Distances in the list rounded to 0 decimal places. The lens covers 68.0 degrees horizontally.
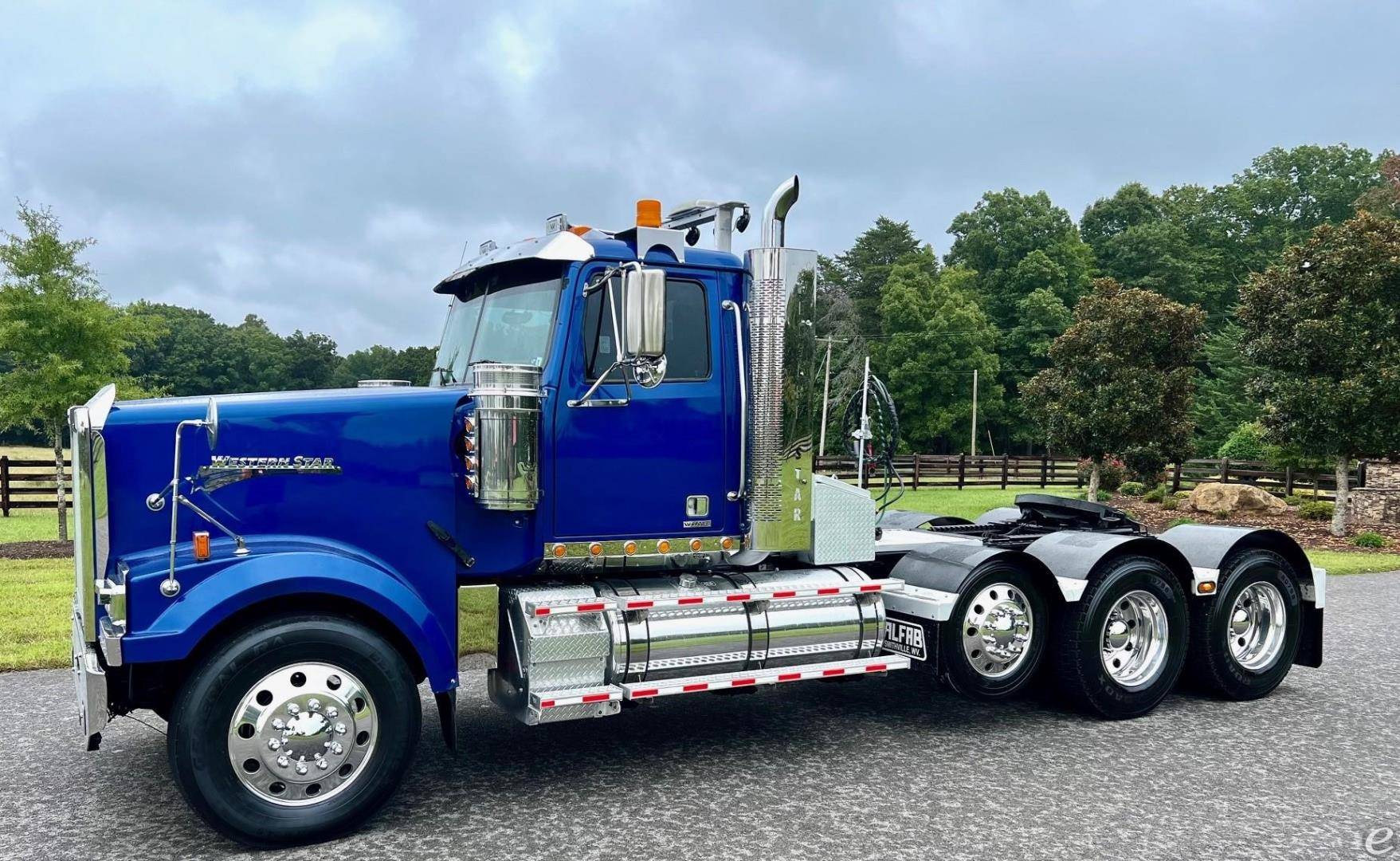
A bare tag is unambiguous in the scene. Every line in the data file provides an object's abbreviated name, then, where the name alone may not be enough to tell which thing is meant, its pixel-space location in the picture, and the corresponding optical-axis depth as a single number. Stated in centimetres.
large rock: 2398
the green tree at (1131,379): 2355
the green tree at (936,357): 5706
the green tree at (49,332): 1606
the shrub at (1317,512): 2319
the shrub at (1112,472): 2866
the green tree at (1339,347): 1988
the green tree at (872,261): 7019
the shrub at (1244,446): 3641
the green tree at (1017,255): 6400
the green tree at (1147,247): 6550
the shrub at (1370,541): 1875
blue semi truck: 468
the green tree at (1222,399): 4600
